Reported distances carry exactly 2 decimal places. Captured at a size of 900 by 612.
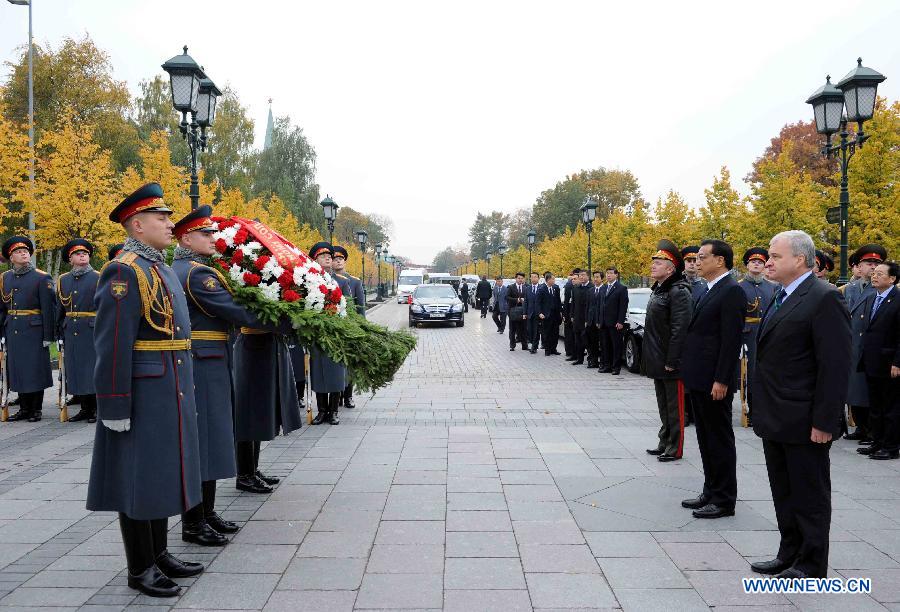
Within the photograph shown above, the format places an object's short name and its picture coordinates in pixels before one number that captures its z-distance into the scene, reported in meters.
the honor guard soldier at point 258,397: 5.52
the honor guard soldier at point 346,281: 9.15
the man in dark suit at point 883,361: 6.98
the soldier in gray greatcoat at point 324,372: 8.46
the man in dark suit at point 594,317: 14.23
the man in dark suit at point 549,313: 17.62
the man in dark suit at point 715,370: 5.13
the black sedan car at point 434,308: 27.31
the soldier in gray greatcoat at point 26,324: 8.84
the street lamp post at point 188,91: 9.77
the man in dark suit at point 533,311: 18.09
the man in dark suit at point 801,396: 3.78
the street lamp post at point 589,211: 20.95
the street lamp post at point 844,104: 10.27
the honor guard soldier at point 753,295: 9.20
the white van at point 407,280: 46.47
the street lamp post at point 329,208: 23.59
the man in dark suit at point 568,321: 16.75
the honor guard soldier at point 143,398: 3.70
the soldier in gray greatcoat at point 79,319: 8.62
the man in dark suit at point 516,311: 18.77
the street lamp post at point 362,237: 36.47
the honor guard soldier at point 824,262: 8.03
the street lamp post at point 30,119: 22.83
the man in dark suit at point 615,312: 13.62
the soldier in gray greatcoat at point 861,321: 7.57
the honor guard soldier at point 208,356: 4.49
